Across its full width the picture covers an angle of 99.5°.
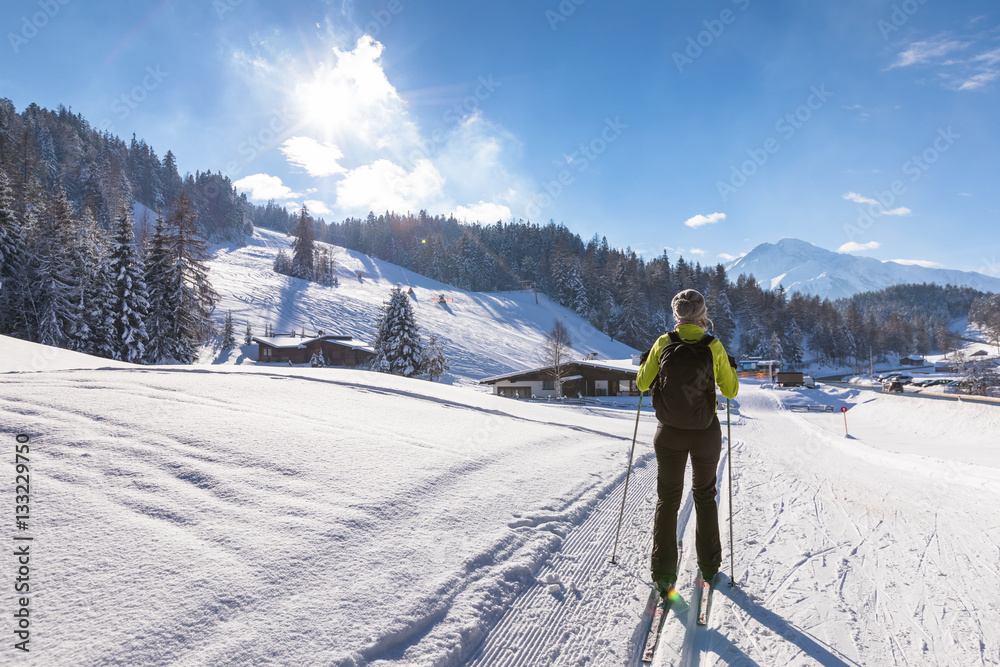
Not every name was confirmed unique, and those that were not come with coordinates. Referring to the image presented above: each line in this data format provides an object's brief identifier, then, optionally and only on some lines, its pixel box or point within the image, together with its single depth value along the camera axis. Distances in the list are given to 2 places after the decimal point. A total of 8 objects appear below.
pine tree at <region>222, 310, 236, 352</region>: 48.12
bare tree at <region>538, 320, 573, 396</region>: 37.84
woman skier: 3.06
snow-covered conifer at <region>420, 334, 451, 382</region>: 35.81
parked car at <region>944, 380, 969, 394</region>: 36.17
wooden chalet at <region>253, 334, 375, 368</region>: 48.00
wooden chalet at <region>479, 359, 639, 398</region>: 38.41
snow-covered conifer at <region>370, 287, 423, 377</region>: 33.62
